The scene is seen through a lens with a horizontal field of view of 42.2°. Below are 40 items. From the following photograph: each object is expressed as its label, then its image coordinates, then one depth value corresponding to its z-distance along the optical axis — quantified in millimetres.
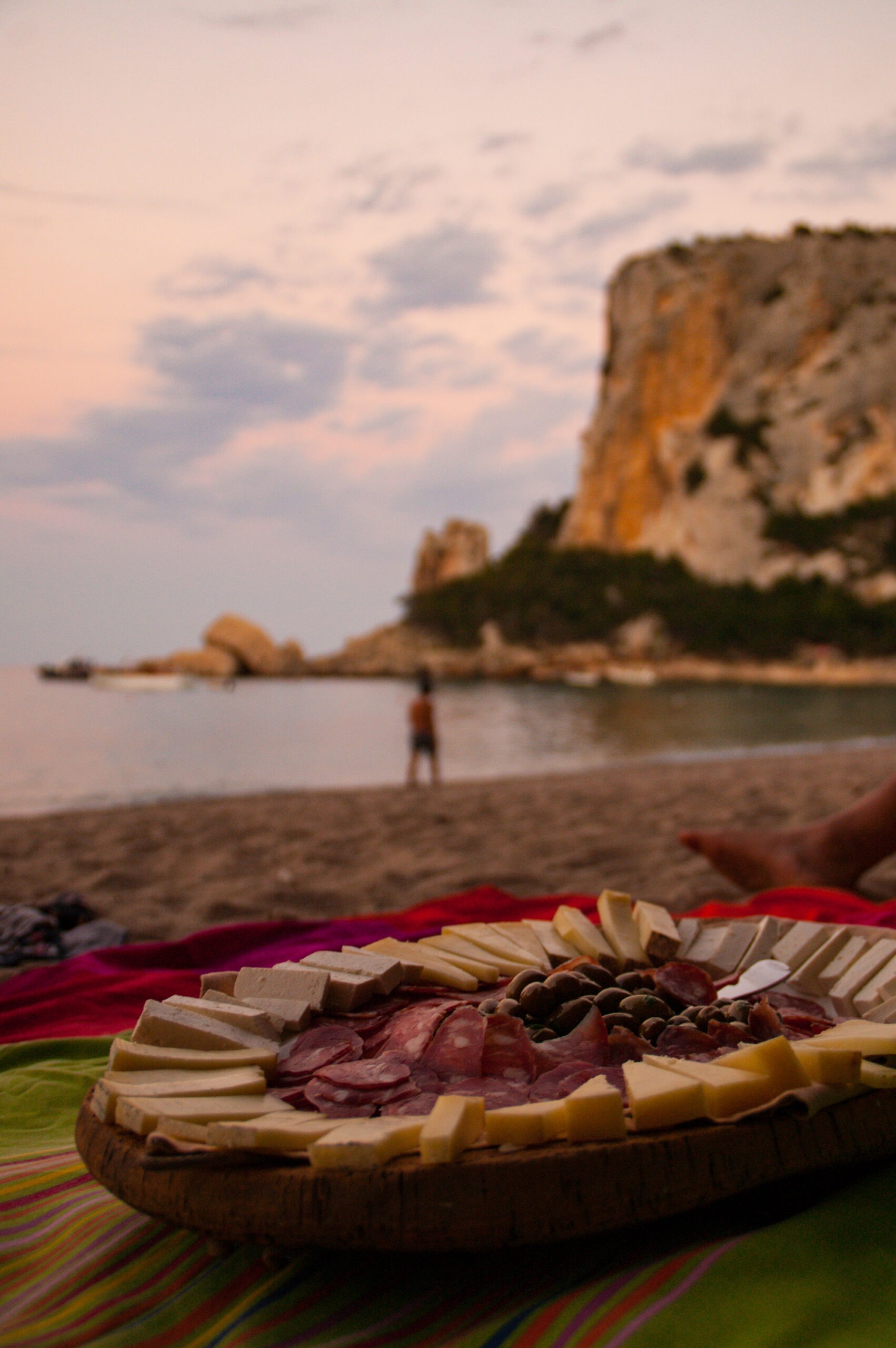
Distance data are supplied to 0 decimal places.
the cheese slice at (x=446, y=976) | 704
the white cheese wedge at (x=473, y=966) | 715
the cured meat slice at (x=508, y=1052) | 588
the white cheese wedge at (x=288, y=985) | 648
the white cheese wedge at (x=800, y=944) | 741
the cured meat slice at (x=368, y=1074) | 564
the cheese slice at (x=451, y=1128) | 486
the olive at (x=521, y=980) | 667
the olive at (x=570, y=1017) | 630
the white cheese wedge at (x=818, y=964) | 716
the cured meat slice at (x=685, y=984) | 681
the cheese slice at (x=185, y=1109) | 520
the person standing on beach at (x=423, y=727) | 9020
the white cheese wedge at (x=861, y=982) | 678
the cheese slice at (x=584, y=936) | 745
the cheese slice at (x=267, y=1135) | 494
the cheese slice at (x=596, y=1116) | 502
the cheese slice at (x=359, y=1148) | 486
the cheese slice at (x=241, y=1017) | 614
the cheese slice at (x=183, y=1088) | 542
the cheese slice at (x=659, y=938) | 760
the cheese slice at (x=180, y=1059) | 572
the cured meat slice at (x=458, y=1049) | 589
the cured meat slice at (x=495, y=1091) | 554
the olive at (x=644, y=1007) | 638
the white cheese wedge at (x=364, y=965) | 674
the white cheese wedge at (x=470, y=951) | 733
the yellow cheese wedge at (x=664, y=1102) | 510
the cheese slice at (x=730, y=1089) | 516
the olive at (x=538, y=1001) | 643
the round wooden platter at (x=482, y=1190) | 483
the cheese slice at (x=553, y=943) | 749
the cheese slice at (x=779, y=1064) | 534
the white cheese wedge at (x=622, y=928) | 748
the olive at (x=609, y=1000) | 645
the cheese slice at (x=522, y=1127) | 501
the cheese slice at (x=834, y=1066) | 534
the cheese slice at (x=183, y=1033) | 592
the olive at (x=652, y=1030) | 620
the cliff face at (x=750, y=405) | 45605
